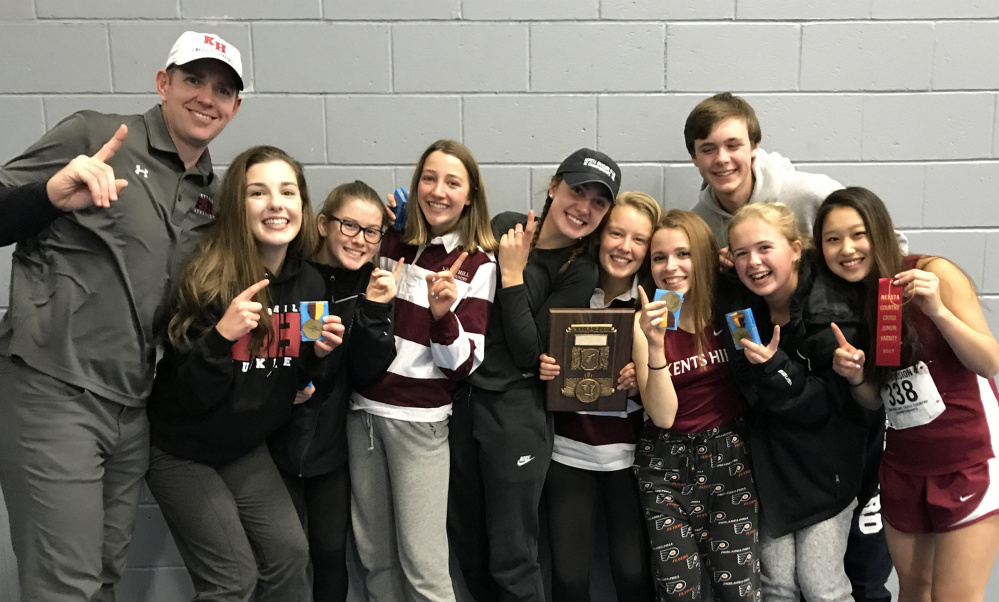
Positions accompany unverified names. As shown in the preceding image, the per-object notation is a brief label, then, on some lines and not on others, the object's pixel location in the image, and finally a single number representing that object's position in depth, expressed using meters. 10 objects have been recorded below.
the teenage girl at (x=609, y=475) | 2.44
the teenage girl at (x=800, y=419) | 2.26
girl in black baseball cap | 2.37
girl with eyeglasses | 2.26
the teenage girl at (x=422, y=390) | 2.37
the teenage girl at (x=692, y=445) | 2.30
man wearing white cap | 1.92
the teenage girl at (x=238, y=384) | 2.08
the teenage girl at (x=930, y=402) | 2.10
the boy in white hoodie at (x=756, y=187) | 2.43
